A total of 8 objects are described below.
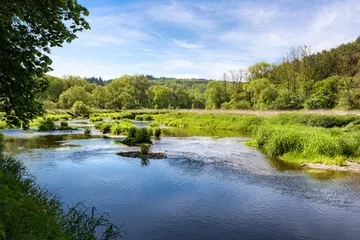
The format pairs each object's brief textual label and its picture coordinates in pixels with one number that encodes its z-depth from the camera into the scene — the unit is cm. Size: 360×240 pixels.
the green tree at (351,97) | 5291
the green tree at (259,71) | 9906
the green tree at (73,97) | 10126
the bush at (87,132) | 3716
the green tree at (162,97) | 12200
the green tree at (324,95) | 6031
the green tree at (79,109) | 7700
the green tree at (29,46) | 639
